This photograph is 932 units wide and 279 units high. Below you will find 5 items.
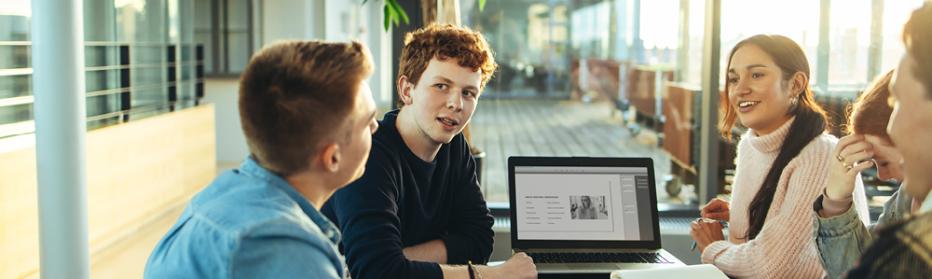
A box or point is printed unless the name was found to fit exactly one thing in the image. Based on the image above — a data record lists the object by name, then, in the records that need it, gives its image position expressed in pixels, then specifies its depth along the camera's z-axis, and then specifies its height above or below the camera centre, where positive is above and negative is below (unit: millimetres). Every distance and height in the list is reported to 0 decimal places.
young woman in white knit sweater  2049 -250
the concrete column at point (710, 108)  4852 -280
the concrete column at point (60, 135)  3682 -324
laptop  2410 -391
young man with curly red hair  1945 -290
